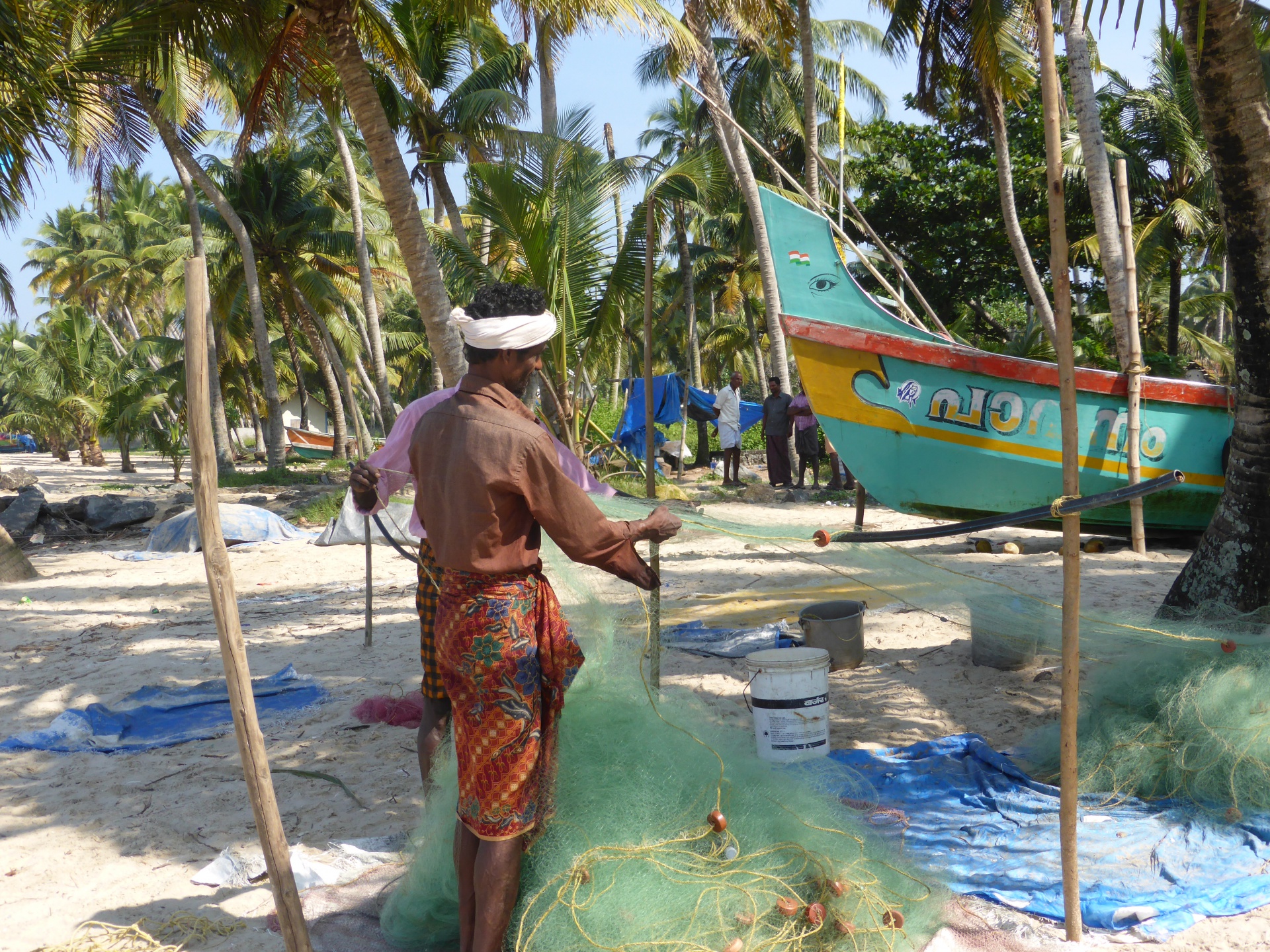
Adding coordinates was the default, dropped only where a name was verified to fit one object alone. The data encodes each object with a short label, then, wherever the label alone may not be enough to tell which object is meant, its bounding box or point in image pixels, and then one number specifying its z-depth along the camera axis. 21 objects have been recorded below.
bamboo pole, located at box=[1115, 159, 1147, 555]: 6.21
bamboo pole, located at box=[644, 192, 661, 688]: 5.34
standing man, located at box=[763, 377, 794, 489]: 13.14
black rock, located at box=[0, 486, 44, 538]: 11.63
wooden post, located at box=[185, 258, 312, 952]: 2.14
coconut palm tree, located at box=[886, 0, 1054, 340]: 10.16
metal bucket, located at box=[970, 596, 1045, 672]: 3.57
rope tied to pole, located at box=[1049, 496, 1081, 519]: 2.46
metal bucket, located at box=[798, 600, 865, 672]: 4.77
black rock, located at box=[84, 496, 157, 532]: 12.45
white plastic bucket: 3.44
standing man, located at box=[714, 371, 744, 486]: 14.41
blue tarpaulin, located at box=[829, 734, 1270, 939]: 2.62
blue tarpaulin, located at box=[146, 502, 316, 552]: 10.45
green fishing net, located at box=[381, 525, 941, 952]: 2.17
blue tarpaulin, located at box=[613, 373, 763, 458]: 16.59
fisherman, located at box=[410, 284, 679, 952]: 2.08
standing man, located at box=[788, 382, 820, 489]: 13.09
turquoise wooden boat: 6.66
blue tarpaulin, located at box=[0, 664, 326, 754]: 4.31
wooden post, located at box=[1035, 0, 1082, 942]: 2.40
